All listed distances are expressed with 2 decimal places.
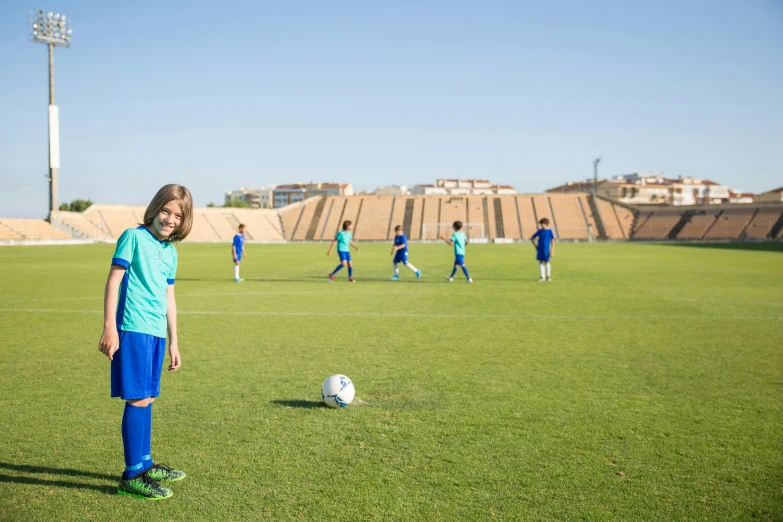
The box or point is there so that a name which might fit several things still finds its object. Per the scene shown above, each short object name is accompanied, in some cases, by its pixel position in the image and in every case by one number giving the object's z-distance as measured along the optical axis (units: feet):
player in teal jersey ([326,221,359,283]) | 63.77
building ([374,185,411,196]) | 426.67
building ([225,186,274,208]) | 623.36
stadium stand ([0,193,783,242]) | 237.04
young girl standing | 12.72
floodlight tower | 187.42
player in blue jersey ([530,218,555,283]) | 63.87
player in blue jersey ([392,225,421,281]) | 65.26
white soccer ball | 19.22
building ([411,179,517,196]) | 503.20
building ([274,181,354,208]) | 534.86
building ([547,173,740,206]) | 426.51
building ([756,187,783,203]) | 287.18
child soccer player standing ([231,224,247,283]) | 63.82
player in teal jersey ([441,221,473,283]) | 62.44
